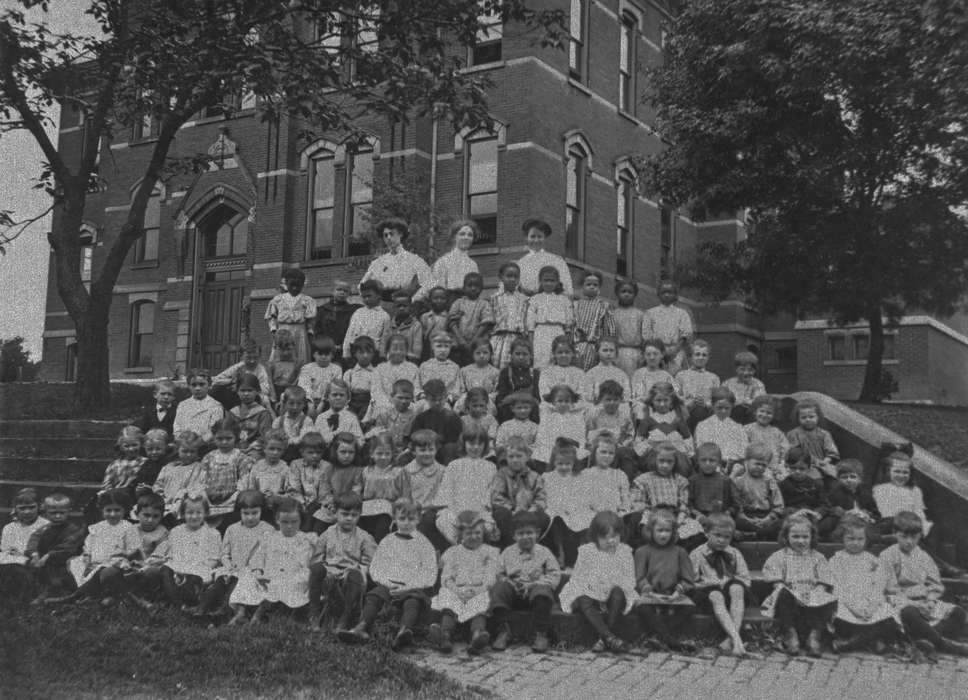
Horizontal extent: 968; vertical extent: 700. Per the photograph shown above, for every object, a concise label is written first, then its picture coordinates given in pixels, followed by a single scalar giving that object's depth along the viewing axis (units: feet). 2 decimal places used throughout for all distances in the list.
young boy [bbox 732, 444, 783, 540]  22.79
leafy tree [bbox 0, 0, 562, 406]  33.58
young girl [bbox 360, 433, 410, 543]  22.77
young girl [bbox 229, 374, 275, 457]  27.96
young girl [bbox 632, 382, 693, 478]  25.60
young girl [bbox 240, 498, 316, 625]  20.99
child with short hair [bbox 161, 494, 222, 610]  21.99
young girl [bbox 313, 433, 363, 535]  23.73
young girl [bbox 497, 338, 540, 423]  28.55
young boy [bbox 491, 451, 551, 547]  22.20
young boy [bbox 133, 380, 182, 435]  30.48
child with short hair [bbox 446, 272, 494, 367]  31.68
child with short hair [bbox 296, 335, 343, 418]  30.63
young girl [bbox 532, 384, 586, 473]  25.44
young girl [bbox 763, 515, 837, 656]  19.47
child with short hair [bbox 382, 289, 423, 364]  31.60
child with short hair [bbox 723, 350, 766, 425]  28.12
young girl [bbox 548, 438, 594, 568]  22.18
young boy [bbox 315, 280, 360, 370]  34.76
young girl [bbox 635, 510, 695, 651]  19.38
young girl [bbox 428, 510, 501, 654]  19.19
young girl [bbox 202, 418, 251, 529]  25.12
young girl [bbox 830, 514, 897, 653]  19.08
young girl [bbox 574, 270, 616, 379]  32.27
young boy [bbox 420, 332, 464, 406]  29.01
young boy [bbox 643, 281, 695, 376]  32.14
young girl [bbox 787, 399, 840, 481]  25.48
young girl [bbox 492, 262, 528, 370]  31.07
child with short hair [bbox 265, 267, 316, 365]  34.12
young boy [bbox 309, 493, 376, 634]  20.25
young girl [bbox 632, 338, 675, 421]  28.96
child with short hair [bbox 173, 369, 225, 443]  29.43
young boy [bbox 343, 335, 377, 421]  29.37
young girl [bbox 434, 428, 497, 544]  22.51
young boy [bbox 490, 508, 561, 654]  19.47
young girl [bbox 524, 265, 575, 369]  31.04
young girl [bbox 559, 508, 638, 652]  19.17
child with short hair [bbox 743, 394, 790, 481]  25.71
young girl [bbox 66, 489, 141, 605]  22.18
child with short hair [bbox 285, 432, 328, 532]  24.26
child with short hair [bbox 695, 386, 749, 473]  25.81
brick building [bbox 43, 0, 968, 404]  59.62
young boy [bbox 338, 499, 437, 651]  19.47
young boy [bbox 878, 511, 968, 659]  18.66
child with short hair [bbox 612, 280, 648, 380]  32.04
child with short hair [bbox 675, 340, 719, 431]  27.84
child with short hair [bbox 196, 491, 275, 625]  21.24
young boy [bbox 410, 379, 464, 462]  26.35
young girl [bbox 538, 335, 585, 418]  28.19
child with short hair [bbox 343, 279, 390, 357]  32.42
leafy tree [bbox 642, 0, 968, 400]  41.27
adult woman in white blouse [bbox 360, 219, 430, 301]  34.37
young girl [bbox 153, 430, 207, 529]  25.77
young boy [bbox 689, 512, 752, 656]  19.22
